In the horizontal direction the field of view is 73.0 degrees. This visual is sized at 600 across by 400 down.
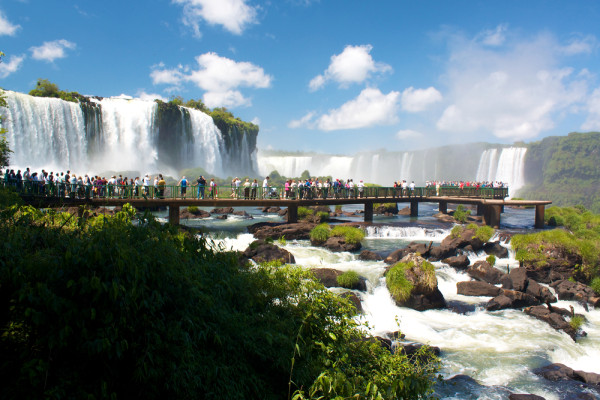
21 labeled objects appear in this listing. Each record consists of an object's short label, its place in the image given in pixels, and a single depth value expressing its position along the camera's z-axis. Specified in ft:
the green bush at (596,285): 44.81
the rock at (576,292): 42.52
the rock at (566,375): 27.37
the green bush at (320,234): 64.03
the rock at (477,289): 43.09
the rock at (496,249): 59.31
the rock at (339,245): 60.64
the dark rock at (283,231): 69.21
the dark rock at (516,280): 43.88
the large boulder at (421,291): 39.73
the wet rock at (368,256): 55.77
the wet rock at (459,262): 51.55
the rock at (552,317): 35.09
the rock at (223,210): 105.89
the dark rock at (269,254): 50.85
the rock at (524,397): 24.58
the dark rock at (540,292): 42.04
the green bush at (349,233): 61.87
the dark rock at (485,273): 47.03
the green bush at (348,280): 42.74
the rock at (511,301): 40.11
